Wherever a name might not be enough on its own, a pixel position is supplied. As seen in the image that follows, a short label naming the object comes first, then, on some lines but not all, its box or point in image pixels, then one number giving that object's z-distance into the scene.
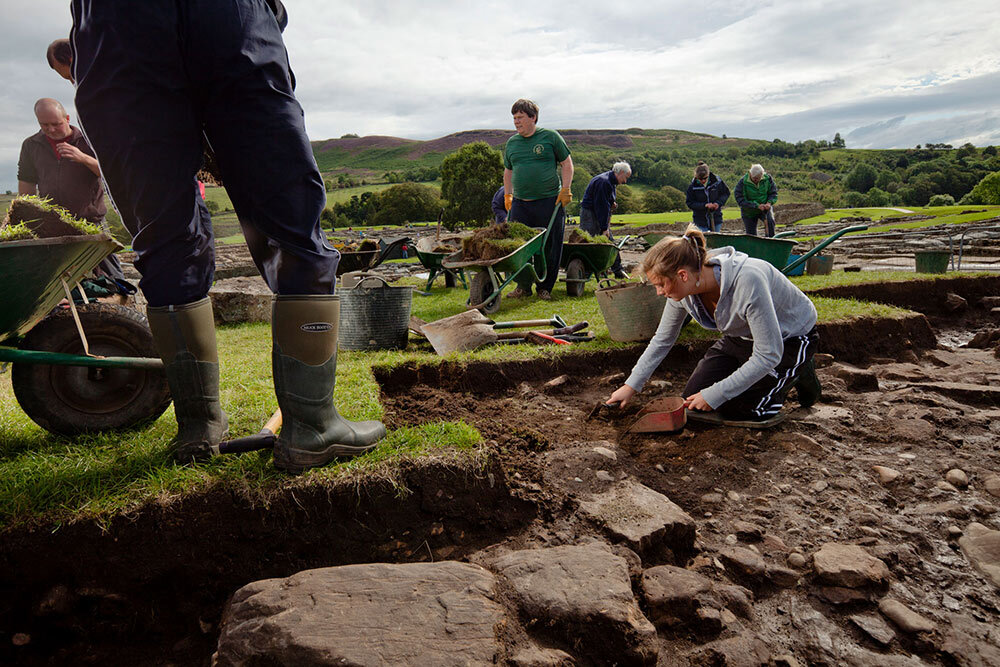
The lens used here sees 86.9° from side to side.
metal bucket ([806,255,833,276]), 8.92
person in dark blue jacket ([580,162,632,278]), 9.21
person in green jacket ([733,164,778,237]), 10.51
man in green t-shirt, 7.03
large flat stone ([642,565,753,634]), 1.81
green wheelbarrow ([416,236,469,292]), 8.54
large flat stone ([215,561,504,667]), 1.49
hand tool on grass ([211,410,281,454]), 2.14
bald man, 4.50
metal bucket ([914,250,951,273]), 7.80
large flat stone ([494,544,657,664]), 1.64
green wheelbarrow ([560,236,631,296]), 7.58
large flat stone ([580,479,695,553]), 2.17
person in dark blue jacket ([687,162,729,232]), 11.38
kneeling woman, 2.90
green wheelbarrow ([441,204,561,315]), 6.29
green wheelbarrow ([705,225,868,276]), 5.18
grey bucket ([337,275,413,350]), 4.82
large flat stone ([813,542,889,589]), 1.94
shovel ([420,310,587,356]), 4.71
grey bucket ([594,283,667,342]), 4.38
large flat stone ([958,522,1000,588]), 1.99
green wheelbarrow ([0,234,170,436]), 2.20
